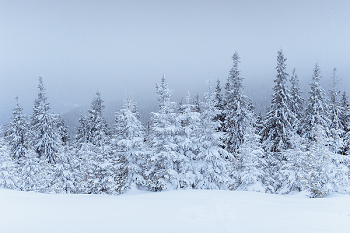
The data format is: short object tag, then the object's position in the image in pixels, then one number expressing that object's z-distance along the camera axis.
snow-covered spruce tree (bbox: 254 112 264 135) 36.46
